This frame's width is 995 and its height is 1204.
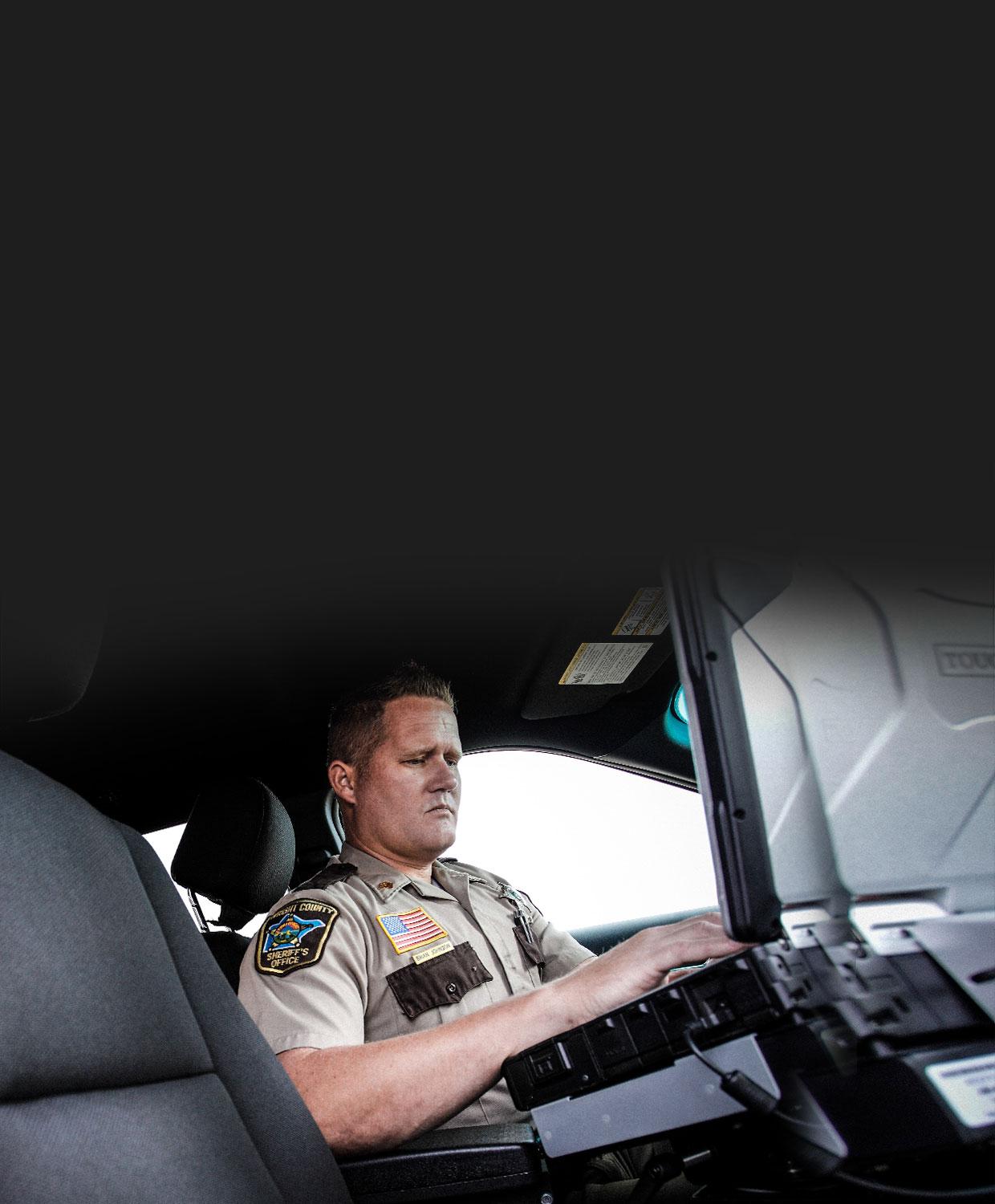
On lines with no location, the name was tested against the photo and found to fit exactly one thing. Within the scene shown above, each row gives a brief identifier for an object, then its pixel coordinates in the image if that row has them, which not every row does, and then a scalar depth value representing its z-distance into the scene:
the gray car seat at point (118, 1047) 0.83
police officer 1.19
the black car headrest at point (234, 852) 1.89
